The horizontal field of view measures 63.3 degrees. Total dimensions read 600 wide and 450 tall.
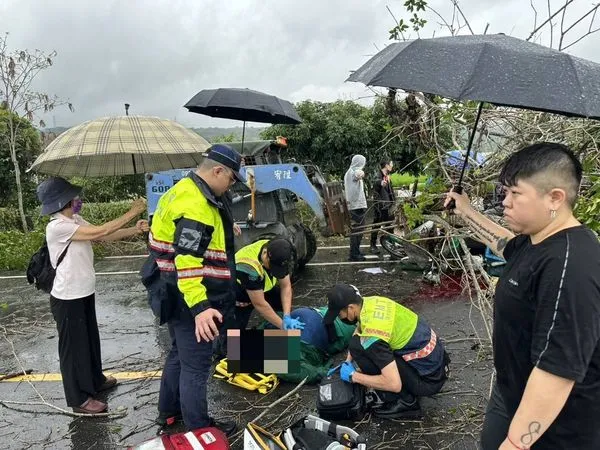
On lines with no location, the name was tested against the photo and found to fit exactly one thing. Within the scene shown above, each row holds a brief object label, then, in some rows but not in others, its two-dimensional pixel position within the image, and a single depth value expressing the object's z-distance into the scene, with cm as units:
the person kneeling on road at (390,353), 321
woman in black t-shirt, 144
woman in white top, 353
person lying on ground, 403
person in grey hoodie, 811
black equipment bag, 338
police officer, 284
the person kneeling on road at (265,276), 403
